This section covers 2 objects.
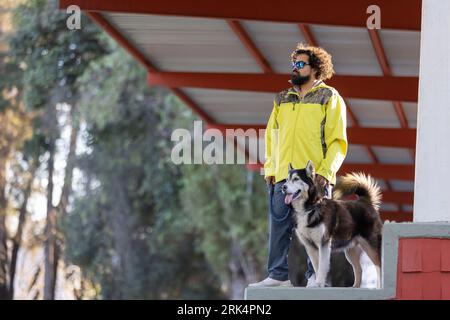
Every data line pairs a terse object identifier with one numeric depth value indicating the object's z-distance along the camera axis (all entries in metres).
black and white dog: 18.11
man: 18.41
